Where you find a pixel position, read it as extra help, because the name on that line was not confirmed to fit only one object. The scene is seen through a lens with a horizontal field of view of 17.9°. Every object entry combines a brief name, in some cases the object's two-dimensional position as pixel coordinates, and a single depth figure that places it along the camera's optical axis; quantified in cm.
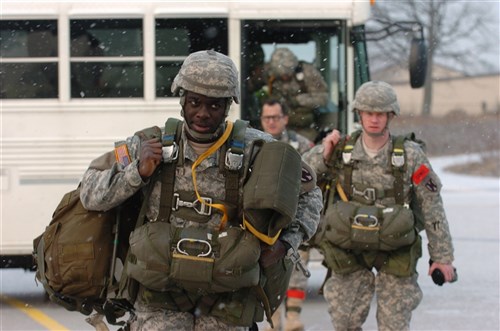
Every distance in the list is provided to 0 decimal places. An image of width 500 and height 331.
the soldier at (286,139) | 1224
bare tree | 6959
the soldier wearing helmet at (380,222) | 947
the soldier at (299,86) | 1459
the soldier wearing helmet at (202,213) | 650
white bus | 1387
